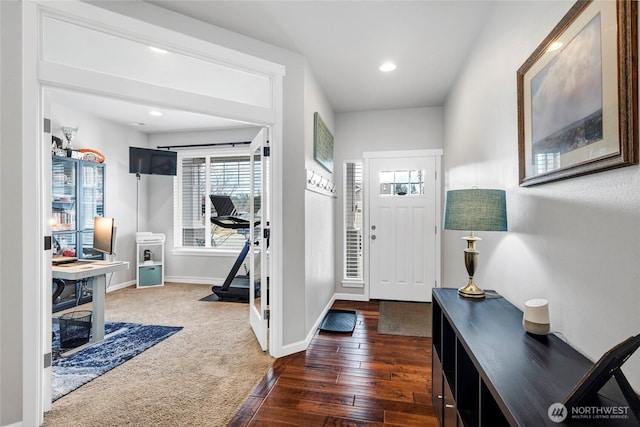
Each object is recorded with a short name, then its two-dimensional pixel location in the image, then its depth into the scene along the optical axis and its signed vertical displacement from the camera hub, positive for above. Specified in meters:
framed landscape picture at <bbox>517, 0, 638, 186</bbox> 0.89 +0.42
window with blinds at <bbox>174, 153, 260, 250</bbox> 5.25 +0.37
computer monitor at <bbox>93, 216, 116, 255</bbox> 3.22 -0.22
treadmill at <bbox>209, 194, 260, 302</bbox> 3.94 -0.68
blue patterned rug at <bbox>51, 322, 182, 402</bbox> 2.25 -1.21
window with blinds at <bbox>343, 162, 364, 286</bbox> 4.46 -0.10
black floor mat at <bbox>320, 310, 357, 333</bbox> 3.23 -1.21
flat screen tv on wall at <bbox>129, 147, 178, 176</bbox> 4.86 +0.87
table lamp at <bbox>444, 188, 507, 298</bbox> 1.64 +0.02
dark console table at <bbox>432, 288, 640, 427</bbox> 0.81 -0.50
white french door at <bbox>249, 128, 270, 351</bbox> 2.73 -0.24
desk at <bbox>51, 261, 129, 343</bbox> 2.77 -0.64
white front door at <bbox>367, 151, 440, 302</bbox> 4.18 -0.17
